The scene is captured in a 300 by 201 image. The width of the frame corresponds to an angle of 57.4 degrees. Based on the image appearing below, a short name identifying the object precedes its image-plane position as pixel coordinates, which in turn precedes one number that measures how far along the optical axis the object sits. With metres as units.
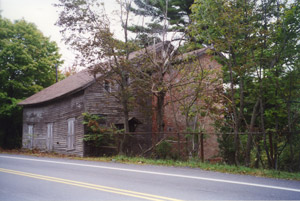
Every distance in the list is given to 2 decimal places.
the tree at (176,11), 22.66
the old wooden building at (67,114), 17.80
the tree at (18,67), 24.17
